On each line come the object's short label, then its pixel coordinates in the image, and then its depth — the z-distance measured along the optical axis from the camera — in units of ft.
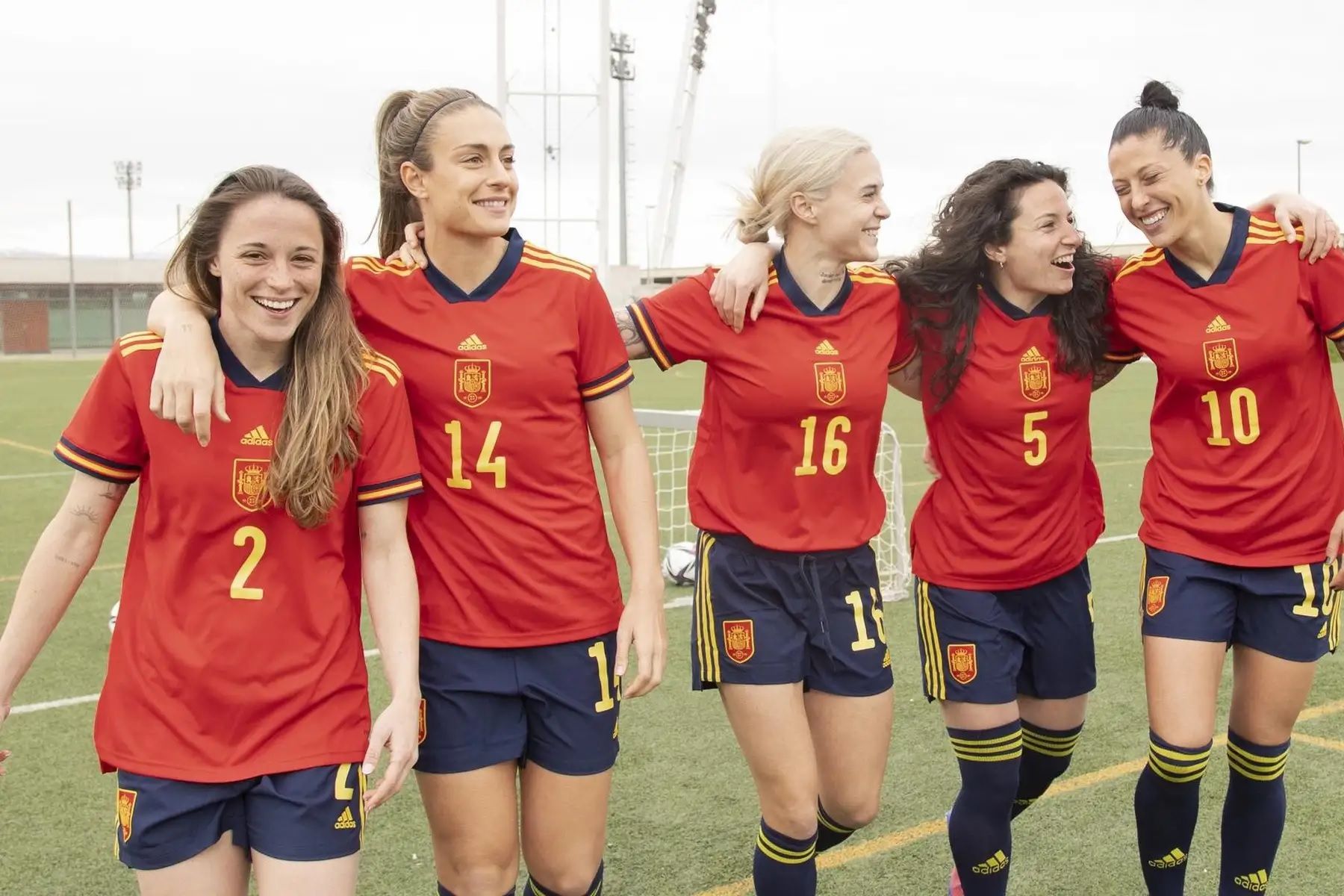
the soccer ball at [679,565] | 29.01
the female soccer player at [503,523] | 10.41
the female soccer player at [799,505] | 12.30
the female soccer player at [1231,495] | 12.67
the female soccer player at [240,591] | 8.95
